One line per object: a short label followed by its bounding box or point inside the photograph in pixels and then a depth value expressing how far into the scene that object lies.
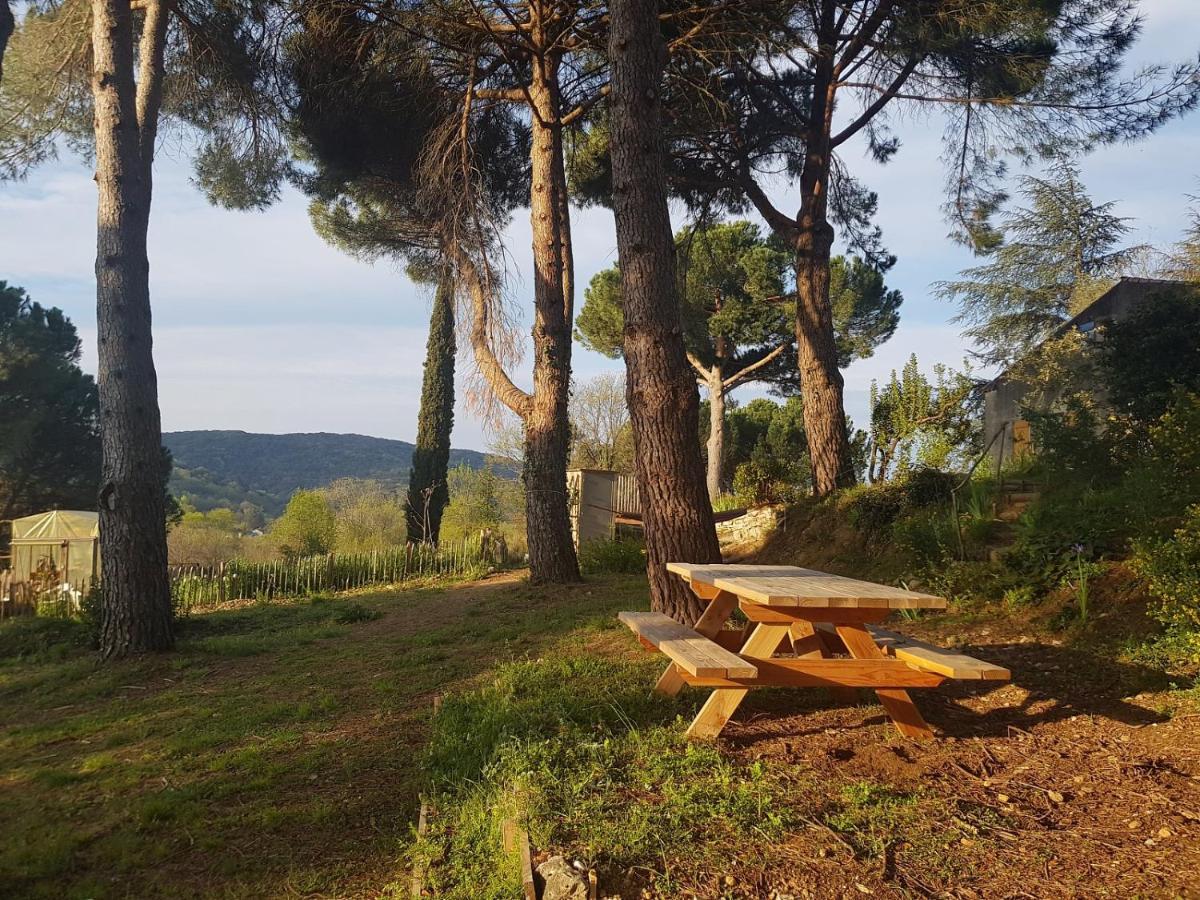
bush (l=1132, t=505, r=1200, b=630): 3.93
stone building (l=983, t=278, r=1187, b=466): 13.32
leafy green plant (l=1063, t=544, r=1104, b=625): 4.86
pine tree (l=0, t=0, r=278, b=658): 7.13
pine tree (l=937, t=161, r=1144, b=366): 24.09
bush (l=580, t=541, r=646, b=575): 10.86
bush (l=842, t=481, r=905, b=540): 8.17
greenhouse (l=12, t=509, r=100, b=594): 11.84
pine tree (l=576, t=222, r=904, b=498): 21.66
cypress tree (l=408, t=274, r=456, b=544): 20.09
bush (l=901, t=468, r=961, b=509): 7.91
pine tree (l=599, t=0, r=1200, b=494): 8.92
